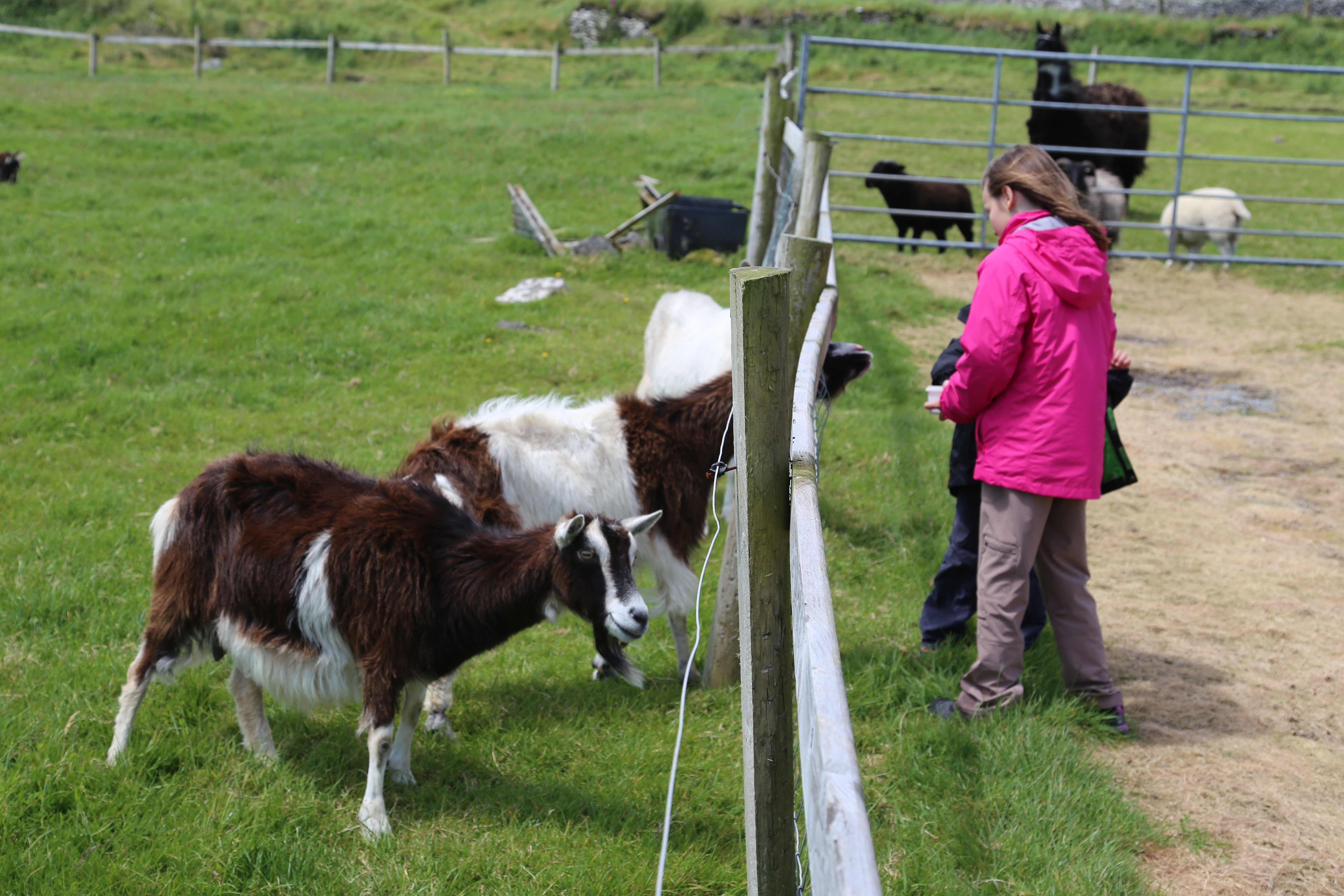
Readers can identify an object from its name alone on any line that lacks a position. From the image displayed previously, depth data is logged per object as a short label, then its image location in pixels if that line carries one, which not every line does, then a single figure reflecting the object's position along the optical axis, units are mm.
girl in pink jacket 3566
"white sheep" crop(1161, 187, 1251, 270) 13148
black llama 14867
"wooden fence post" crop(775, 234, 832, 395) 3248
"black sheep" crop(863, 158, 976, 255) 13258
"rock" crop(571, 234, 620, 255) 11617
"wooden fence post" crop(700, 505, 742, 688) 3951
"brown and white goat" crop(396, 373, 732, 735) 4441
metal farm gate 10609
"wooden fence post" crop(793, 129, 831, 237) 5047
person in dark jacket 4301
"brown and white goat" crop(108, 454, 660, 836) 3461
